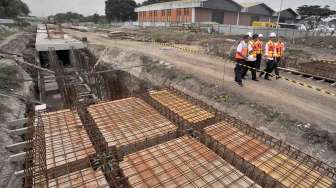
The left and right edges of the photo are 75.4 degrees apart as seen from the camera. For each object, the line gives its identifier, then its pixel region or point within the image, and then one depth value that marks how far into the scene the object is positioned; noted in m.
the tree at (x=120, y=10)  72.25
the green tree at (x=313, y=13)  49.19
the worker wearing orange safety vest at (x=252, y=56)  8.62
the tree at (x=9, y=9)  46.66
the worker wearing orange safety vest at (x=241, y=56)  8.22
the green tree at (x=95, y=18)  90.47
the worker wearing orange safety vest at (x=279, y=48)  9.32
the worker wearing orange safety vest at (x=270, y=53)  9.28
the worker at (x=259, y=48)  9.11
